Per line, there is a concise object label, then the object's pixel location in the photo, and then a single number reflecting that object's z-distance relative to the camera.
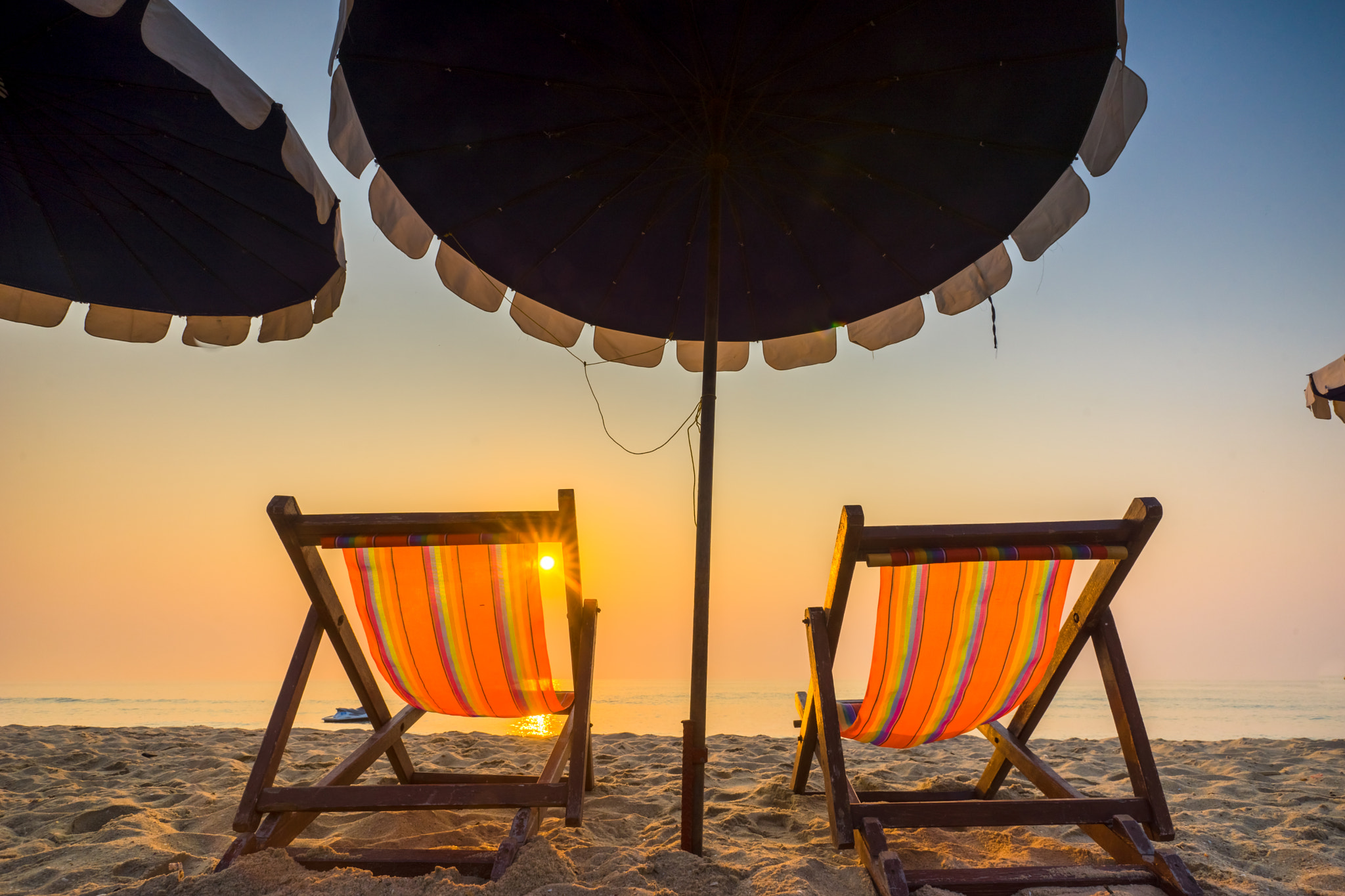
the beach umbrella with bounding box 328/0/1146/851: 1.65
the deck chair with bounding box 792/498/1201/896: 1.47
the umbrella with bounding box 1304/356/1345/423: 3.59
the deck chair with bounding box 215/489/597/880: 1.55
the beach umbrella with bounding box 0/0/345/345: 1.85
